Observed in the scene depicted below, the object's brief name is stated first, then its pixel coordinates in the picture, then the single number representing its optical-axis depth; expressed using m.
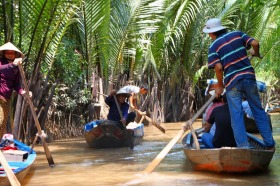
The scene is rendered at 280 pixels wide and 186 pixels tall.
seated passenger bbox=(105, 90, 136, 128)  10.76
